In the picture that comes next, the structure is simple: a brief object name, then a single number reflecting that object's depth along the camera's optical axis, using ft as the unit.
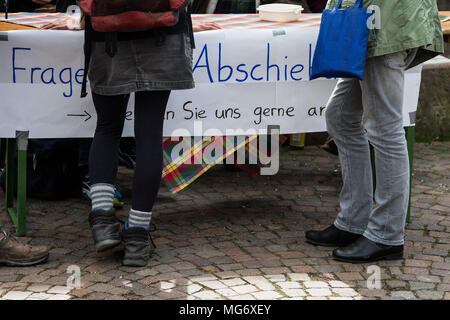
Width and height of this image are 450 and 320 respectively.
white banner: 13.51
